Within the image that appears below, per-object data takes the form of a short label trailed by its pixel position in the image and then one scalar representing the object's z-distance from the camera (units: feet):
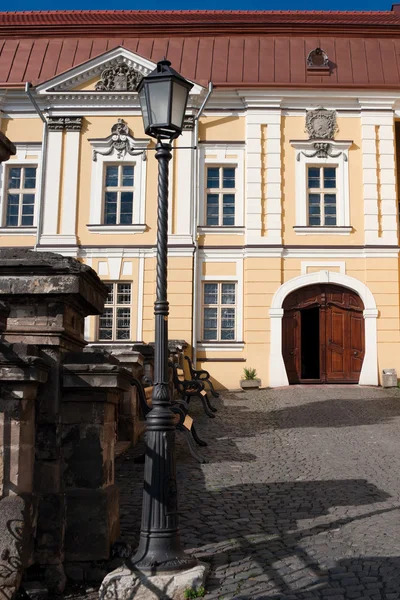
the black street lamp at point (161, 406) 16.10
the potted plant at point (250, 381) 63.77
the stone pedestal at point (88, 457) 17.00
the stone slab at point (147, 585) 15.21
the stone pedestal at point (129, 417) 31.55
